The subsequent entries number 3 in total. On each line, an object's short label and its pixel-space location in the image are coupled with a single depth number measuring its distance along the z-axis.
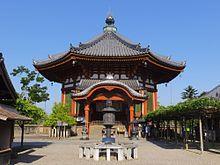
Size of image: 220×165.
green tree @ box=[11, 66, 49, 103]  50.41
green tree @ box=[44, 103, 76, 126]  38.88
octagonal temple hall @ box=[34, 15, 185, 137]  39.97
